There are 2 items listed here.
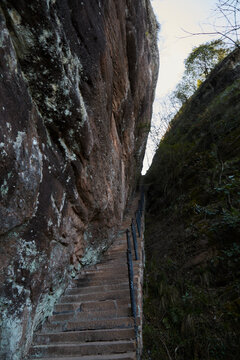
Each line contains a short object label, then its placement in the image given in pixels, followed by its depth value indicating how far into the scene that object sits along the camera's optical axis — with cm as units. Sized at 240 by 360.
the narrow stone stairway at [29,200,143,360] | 267
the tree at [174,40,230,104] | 1867
